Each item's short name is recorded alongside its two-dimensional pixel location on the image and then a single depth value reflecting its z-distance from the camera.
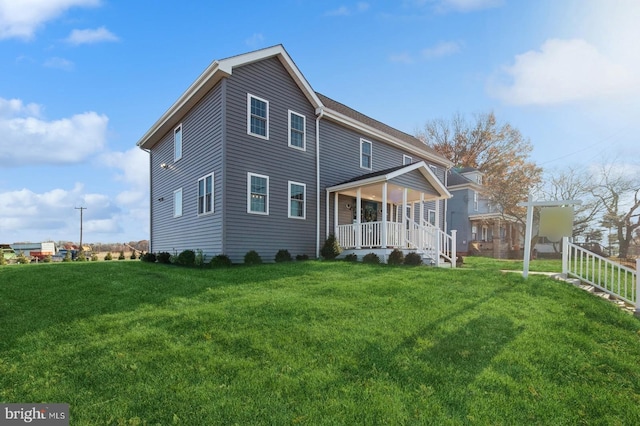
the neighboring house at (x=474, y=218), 25.72
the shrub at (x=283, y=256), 11.84
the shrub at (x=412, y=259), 11.91
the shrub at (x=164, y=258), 13.39
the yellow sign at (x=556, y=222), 7.82
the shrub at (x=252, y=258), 10.89
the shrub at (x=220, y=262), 10.37
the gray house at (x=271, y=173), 11.28
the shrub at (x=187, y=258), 11.49
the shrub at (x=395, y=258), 11.76
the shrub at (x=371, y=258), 11.97
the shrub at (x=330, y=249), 12.80
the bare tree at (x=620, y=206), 22.33
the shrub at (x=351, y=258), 12.30
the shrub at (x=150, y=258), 14.30
